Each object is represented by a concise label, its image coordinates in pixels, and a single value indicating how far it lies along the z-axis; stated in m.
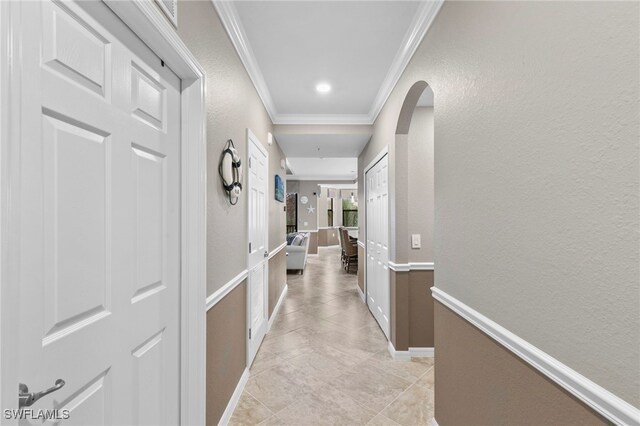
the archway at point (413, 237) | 2.63
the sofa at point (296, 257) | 6.55
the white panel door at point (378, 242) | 3.04
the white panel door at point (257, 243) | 2.47
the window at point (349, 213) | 11.89
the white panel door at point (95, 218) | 0.68
